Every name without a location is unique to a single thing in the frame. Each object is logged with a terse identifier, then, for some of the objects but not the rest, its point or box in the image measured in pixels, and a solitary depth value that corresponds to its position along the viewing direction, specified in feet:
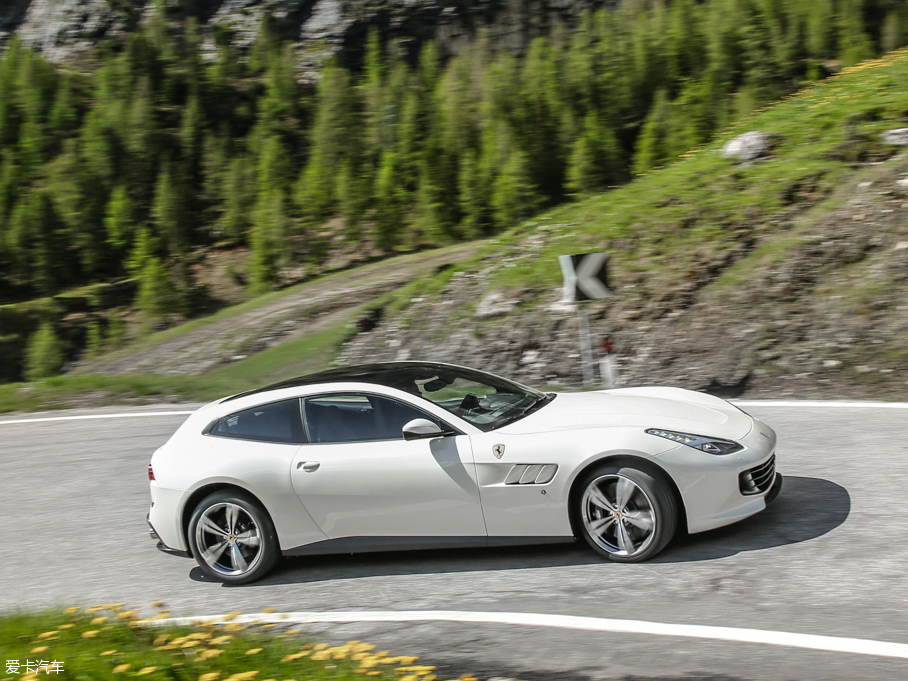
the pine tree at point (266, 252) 136.36
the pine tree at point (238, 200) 169.07
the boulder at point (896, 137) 44.39
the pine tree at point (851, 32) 164.04
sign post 30.35
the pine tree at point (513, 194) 124.06
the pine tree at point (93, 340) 149.68
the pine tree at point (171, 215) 176.45
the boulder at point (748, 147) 50.29
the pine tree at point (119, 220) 180.75
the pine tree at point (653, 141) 137.39
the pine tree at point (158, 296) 140.46
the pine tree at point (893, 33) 163.33
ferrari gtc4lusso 16.03
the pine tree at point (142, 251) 163.22
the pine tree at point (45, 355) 141.18
